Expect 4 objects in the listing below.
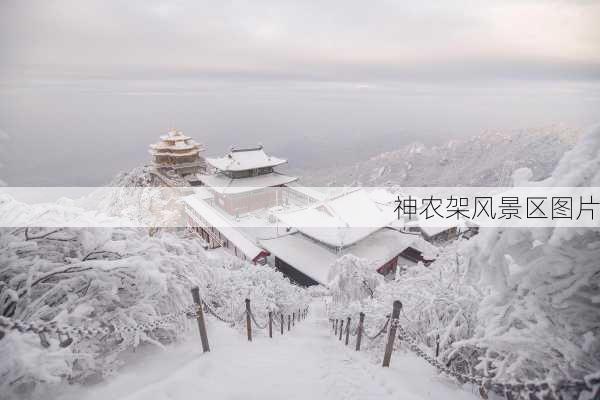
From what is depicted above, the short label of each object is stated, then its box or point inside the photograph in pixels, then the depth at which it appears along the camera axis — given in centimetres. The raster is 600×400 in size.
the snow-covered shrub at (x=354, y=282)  1216
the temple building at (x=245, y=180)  2394
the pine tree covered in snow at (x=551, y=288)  268
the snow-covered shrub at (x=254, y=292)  870
